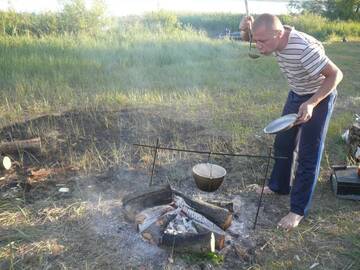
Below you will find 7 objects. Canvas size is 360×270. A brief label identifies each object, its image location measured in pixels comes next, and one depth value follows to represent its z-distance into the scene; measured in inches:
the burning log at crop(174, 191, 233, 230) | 133.9
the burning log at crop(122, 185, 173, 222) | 137.3
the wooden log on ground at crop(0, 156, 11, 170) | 170.4
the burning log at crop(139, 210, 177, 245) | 125.3
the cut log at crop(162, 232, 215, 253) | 121.3
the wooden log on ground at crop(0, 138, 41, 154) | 185.3
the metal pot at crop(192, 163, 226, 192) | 152.0
